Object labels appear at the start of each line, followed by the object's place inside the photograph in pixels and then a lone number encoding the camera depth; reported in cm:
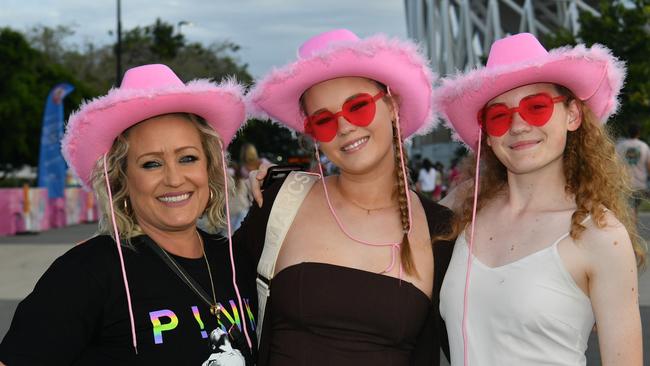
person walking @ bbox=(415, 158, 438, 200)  2052
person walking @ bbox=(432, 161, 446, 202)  2130
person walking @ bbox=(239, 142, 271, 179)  1039
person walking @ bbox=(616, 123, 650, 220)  1080
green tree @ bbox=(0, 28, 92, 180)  3403
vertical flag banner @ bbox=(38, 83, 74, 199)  1742
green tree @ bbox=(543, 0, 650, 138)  2402
